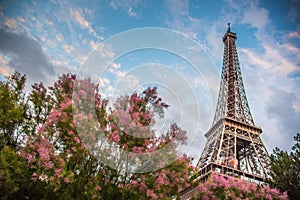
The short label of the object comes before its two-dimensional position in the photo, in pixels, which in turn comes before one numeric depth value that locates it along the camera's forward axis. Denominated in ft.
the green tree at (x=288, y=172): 53.11
